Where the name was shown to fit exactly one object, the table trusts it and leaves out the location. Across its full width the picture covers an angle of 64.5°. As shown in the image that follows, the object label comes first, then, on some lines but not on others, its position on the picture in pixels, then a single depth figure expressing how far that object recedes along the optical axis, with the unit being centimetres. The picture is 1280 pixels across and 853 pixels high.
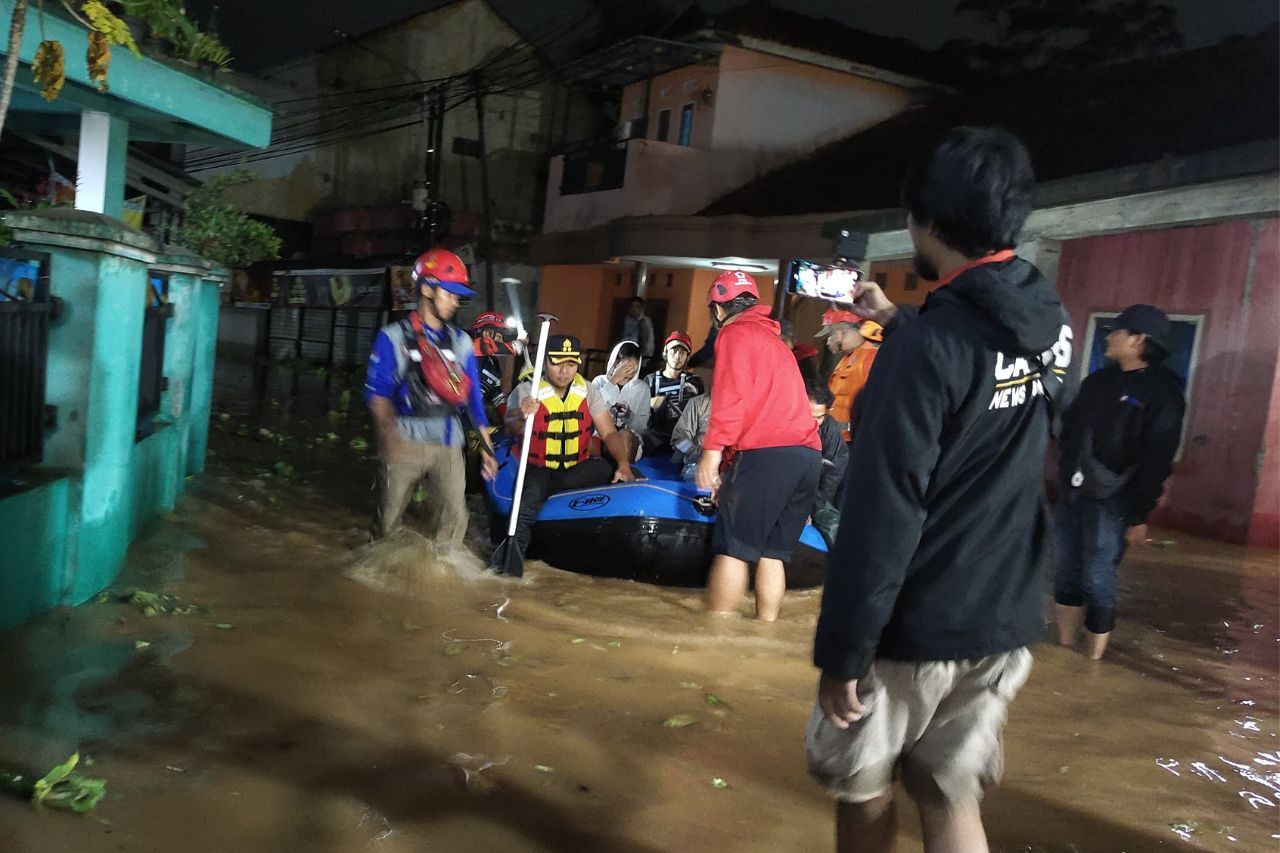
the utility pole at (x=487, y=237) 2692
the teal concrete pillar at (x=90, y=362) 483
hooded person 870
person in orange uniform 742
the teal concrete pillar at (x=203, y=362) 857
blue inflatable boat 676
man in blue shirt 611
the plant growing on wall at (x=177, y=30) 625
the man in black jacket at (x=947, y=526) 223
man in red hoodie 562
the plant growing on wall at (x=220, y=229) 1081
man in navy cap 550
